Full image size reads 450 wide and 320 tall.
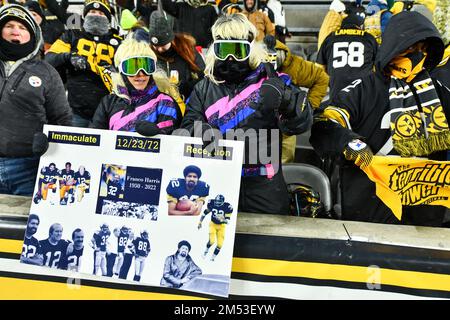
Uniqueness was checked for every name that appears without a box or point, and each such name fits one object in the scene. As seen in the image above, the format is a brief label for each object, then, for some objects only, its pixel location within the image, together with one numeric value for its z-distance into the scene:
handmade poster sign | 2.18
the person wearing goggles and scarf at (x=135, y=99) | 2.86
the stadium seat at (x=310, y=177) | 3.30
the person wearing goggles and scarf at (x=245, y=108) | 2.59
